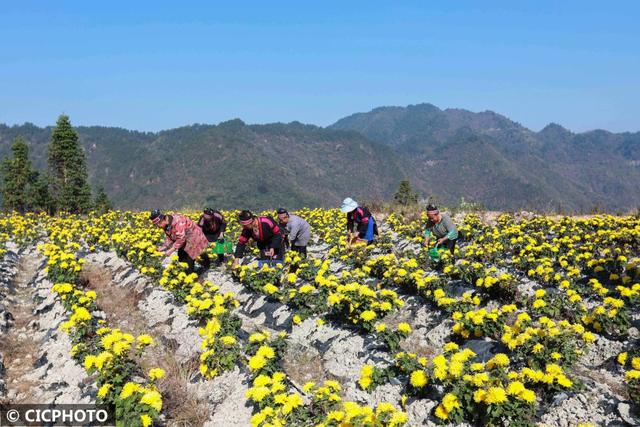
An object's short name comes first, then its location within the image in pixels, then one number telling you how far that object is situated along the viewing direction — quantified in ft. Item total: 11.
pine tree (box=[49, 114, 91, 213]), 114.11
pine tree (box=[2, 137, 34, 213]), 108.33
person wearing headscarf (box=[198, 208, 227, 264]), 33.65
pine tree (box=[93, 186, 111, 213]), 119.34
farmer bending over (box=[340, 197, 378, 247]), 34.45
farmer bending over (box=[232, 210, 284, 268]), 28.45
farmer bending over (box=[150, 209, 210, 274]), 30.11
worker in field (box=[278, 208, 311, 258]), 32.78
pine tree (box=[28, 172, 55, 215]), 111.14
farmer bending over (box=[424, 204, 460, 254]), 30.96
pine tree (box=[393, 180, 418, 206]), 102.66
